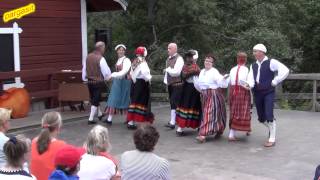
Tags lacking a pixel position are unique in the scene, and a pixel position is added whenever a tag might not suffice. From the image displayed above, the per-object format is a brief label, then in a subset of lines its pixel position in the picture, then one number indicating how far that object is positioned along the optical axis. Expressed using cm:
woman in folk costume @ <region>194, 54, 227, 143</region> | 917
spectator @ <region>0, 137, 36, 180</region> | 400
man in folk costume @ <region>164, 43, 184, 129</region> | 988
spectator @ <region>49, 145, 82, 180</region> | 395
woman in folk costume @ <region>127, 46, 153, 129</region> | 1024
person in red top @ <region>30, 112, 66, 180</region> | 479
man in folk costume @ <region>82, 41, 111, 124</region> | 1090
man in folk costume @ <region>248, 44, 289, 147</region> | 881
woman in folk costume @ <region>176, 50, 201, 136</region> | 961
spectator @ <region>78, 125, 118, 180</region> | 450
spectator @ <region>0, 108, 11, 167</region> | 509
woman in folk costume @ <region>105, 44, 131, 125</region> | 1070
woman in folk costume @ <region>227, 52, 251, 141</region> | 904
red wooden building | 1238
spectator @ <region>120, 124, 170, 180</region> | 450
